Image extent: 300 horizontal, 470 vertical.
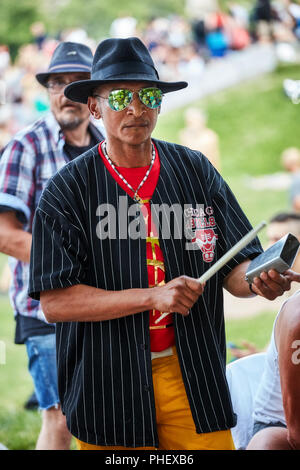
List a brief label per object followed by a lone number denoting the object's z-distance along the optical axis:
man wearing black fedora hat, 4.12
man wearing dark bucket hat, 6.04
